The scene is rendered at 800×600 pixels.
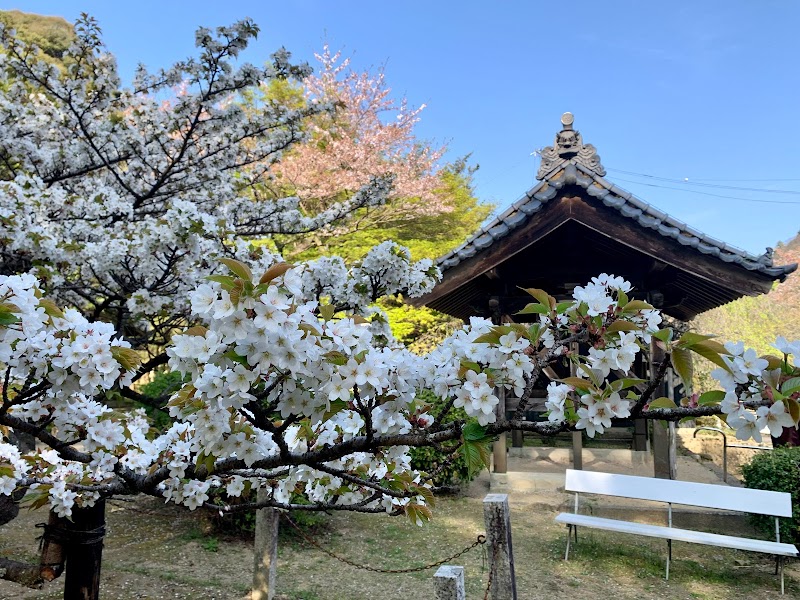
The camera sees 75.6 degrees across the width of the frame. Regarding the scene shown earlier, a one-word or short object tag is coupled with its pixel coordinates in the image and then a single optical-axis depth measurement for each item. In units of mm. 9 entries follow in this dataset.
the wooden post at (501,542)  3234
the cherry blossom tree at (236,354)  1147
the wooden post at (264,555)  3801
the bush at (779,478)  4703
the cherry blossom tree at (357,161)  13109
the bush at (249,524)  5207
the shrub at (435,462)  6577
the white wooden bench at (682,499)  4301
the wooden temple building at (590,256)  5246
